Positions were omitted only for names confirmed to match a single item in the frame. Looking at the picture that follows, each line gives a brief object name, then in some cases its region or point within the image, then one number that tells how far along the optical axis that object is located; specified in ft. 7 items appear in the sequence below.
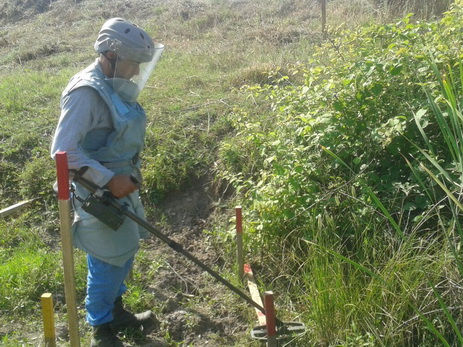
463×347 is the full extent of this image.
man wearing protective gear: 11.50
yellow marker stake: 10.32
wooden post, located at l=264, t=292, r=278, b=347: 11.62
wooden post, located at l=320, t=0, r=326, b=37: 33.50
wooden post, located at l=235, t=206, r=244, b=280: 14.84
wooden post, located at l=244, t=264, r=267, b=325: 13.15
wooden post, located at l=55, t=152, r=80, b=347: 10.18
